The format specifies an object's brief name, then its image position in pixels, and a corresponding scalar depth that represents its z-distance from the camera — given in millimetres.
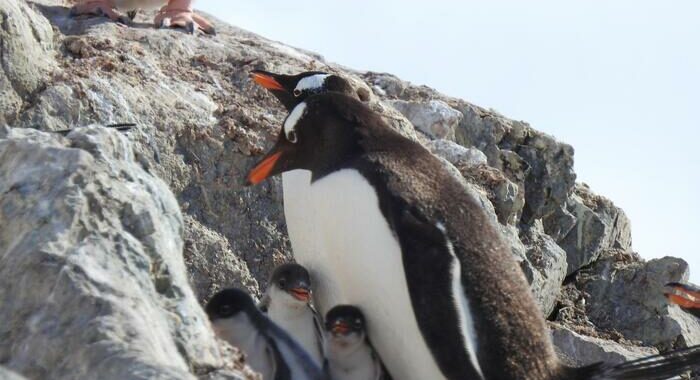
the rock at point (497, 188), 18750
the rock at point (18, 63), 15094
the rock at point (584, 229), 20781
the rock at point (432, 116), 19766
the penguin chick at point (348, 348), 12094
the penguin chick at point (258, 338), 11594
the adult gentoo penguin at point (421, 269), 12055
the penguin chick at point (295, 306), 12508
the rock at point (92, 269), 8453
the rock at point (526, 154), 20437
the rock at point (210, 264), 15727
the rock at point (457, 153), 19062
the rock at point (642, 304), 19766
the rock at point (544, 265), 18547
